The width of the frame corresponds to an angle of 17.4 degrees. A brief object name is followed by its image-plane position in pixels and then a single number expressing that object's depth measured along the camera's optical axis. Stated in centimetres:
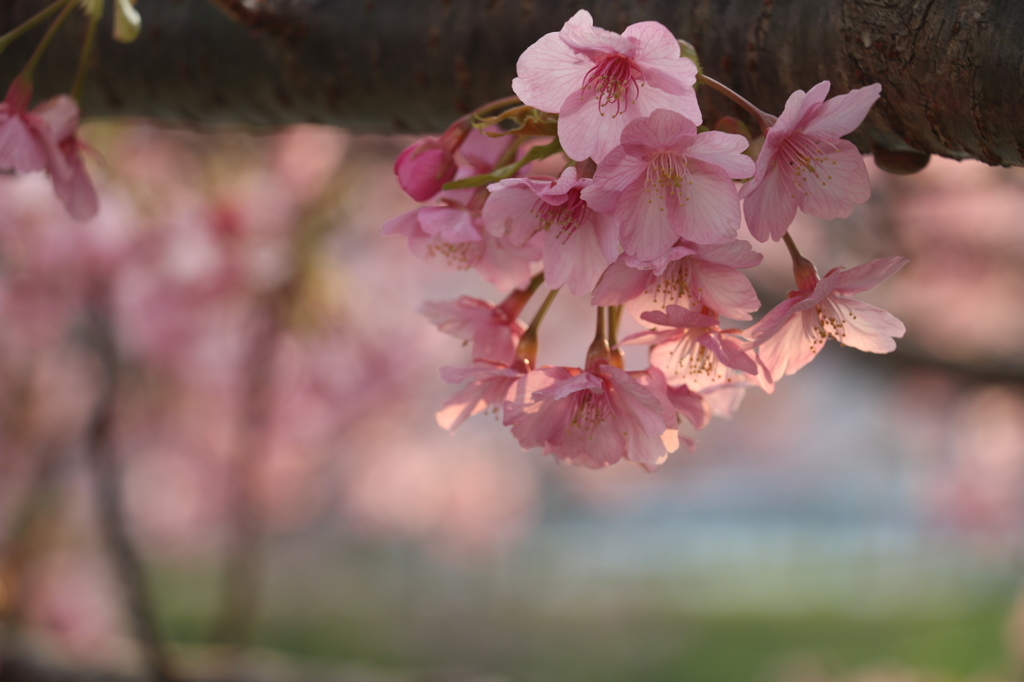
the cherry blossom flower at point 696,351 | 66
